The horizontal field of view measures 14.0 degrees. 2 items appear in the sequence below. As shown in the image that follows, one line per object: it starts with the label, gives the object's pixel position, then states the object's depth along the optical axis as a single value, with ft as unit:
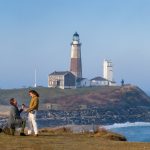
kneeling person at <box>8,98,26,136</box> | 67.21
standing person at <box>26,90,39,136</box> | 65.92
